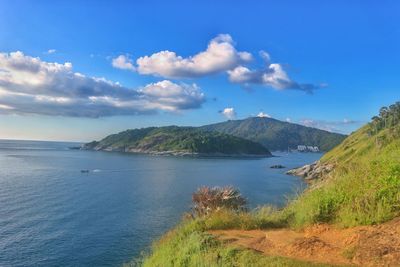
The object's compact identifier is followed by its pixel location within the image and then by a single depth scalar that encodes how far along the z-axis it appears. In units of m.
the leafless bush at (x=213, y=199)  33.59
